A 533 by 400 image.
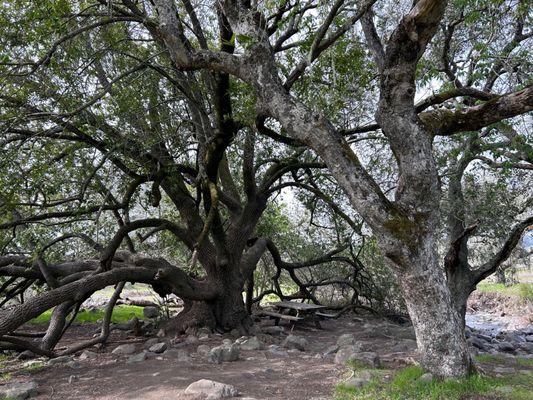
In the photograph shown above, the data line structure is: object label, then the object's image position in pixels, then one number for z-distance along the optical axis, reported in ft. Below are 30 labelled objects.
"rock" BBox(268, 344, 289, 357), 25.73
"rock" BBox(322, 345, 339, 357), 25.52
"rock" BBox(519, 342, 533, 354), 35.98
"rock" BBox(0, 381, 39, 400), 17.53
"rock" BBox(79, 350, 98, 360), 26.32
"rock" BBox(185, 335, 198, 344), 29.66
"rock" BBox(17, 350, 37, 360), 27.43
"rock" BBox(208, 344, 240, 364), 23.48
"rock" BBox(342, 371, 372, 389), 17.10
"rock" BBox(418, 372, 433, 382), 16.47
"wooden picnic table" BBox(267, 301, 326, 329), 37.98
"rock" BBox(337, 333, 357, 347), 27.25
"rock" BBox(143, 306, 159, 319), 46.11
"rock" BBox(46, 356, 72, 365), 24.34
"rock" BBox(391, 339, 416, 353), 26.74
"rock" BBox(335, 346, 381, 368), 20.29
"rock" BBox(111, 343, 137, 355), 27.31
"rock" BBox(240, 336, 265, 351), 26.86
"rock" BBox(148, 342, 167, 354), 26.88
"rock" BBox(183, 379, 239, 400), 16.56
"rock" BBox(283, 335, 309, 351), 28.68
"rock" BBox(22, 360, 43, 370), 23.82
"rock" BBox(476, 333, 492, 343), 39.79
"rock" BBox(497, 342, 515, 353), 35.34
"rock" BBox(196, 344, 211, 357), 25.62
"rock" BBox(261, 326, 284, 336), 35.06
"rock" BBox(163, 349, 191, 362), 24.00
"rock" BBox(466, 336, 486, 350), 34.63
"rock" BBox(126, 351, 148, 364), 24.22
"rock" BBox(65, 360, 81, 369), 23.47
